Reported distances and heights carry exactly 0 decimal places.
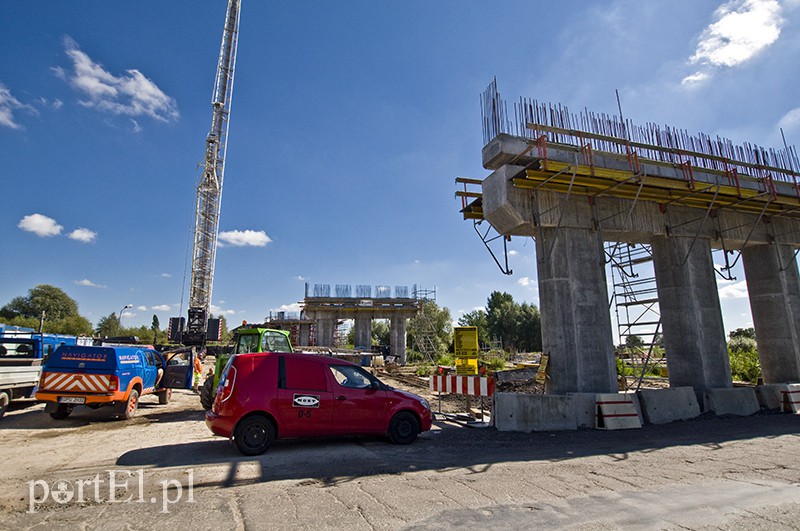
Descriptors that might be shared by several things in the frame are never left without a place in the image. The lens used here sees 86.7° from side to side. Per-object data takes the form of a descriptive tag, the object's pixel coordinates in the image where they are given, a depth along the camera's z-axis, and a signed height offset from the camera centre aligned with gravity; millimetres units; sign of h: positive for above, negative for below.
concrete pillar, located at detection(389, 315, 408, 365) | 40969 +1944
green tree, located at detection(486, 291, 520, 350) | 72938 +5323
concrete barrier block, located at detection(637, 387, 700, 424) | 10391 -1325
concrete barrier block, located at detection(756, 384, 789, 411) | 12203 -1322
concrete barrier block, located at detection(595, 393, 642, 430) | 9484 -1354
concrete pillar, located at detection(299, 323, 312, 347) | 50125 +2679
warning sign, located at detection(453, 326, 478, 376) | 13703 +382
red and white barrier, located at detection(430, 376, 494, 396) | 9828 -727
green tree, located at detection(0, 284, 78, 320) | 79000 +10721
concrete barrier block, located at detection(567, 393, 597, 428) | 9633 -1270
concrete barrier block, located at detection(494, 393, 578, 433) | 9148 -1278
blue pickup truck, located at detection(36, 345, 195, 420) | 9648 -433
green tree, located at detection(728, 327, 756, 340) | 52562 +2315
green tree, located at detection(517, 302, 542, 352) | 71438 +3447
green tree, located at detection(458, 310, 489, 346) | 77838 +6347
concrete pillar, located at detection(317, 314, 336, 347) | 40156 +2599
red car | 6758 -771
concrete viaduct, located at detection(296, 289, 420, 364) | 39594 +4016
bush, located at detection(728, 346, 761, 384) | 19247 -857
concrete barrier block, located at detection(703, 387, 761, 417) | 11367 -1368
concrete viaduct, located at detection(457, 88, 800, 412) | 10383 +3310
